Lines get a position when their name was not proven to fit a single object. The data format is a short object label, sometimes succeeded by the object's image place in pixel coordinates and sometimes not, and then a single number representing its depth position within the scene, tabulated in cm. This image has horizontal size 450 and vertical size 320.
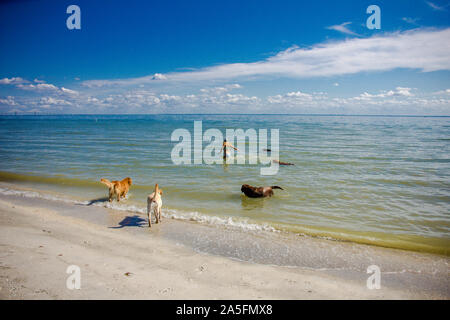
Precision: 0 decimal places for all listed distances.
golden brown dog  938
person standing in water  1836
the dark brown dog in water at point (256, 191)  1016
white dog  719
